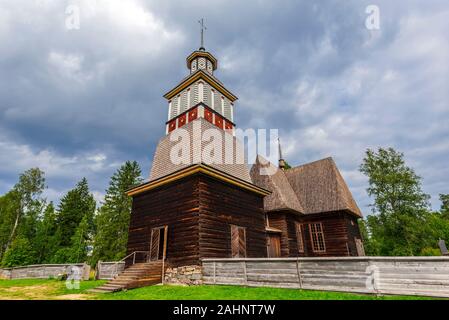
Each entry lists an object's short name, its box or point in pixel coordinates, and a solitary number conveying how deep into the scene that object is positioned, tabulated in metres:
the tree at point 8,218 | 34.53
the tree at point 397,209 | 25.67
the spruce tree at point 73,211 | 42.94
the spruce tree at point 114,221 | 31.61
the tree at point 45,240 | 38.91
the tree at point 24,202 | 34.75
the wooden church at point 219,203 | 13.18
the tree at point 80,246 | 34.44
